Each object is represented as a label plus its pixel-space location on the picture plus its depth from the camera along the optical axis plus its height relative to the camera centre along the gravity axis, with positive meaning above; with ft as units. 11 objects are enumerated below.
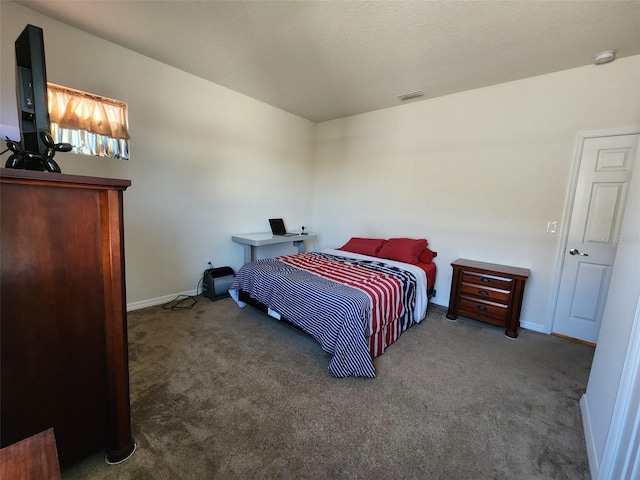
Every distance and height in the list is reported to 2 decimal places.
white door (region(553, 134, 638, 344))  8.38 -0.34
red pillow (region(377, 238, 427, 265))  11.38 -1.66
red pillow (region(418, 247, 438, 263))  11.69 -1.87
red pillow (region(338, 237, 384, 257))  12.53 -1.74
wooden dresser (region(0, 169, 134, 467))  3.25 -1.62
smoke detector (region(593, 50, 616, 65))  7.74 +4.79
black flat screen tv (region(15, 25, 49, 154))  3.80 +1.39
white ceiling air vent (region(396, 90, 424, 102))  11.08 +4.85
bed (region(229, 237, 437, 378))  6.72 -2.59
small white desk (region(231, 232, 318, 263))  11.97 -1.67
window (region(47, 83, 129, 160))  4.56 +1.27
